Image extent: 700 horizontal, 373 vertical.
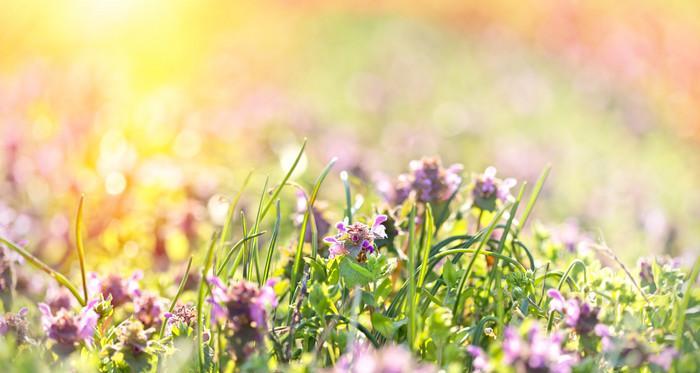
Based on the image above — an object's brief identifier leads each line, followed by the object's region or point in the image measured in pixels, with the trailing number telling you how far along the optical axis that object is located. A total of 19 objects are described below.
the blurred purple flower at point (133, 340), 0.88
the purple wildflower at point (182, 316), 0.90
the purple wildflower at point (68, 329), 0.88
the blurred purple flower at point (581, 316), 0.87
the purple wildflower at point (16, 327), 0.89
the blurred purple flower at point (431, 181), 0.98
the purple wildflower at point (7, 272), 0.95
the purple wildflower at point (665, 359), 0.86
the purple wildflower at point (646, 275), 0.94
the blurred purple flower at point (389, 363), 0.81
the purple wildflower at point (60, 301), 0.96
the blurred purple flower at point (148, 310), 0.92
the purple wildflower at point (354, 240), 0.90
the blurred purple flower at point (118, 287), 0.95
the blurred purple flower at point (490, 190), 0.97
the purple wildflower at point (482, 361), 0.84
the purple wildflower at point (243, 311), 0.86
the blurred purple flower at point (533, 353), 0.83
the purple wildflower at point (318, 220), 1.00
